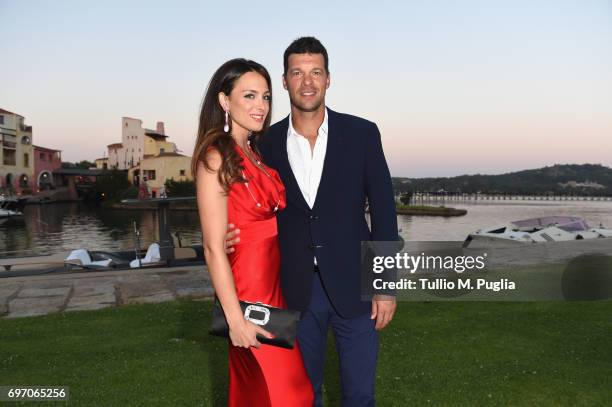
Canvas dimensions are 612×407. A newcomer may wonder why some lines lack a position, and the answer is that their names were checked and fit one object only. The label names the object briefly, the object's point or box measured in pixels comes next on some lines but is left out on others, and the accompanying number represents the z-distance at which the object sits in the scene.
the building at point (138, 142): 88.47
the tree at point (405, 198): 103.21
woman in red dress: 2.21
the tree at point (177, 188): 76.09
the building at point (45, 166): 90.69
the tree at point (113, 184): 91.06
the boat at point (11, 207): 66.06
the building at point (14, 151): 78.81
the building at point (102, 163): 113.62
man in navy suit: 2.90
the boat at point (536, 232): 24.66
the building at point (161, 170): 79.19
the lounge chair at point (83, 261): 15.54
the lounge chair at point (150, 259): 15.07
